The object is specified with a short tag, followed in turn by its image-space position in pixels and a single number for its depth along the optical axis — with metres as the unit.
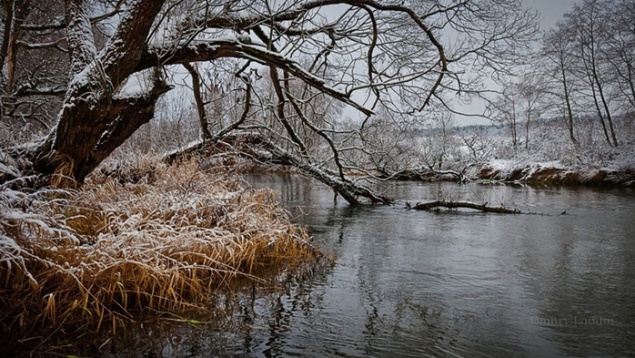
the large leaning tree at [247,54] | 4.66
